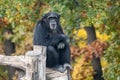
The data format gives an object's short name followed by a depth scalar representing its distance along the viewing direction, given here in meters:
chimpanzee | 15.32
